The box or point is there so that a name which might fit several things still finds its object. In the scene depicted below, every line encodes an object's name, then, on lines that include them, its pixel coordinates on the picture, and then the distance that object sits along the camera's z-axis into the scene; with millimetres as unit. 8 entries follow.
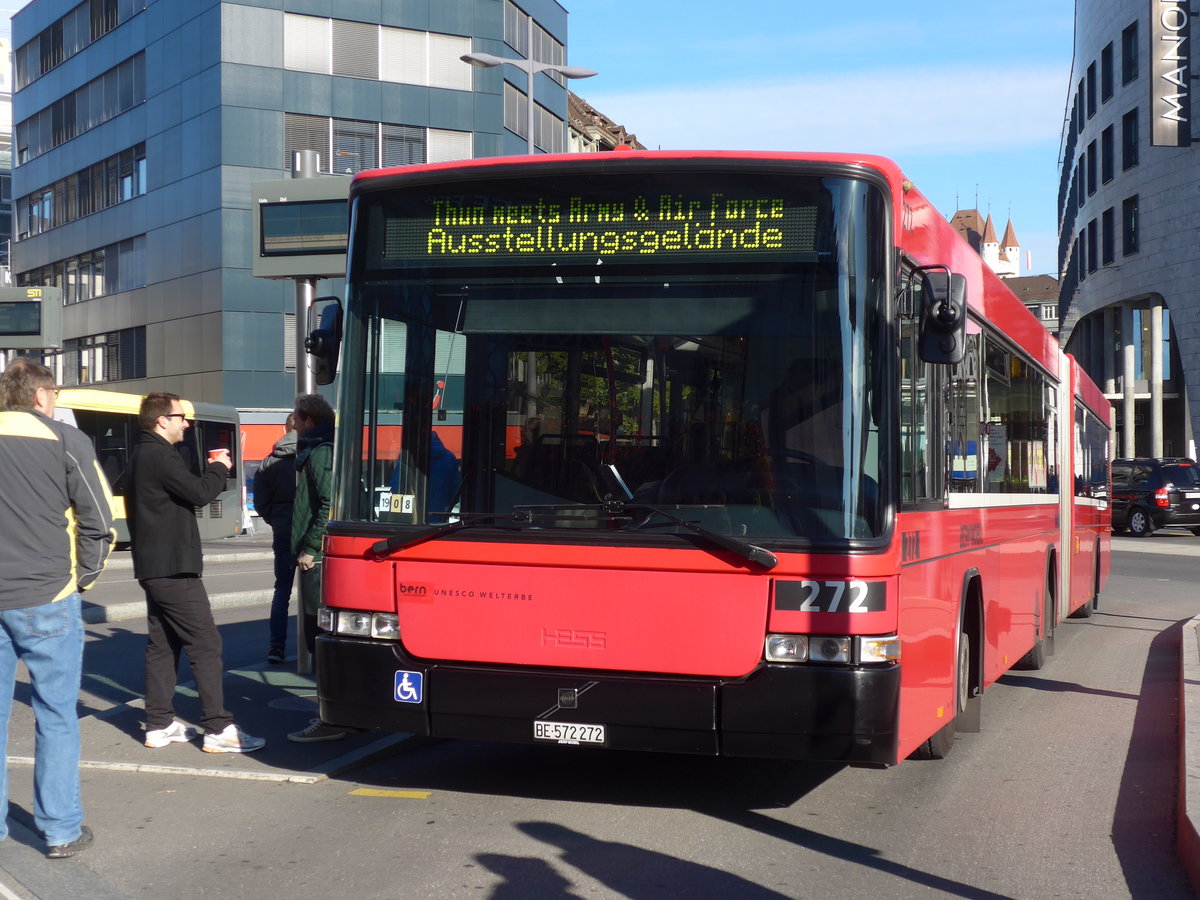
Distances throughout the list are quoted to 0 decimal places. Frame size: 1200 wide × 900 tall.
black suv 32594
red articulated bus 5656
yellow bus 25656
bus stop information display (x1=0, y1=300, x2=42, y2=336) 27156
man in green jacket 8008
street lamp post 21656
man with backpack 10336
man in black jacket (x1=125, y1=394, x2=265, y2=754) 7051
